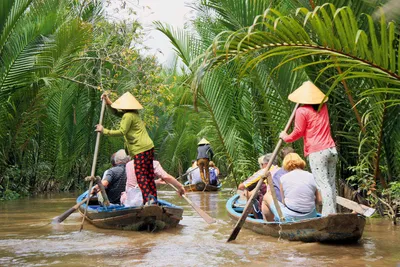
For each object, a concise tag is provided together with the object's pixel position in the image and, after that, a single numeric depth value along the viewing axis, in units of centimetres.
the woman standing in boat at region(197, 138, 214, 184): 1842
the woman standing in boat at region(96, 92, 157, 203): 846
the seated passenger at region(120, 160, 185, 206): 874
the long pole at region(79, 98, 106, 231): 881
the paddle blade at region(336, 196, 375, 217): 664
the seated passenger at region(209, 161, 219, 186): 1936
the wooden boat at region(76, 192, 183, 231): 822
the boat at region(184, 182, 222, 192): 1870
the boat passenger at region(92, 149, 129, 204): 947
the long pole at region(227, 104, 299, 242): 716
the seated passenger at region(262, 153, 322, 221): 713
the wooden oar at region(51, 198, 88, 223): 899
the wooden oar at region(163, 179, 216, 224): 882
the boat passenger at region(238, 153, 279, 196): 827
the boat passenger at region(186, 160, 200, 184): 1938
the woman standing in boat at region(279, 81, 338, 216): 698
